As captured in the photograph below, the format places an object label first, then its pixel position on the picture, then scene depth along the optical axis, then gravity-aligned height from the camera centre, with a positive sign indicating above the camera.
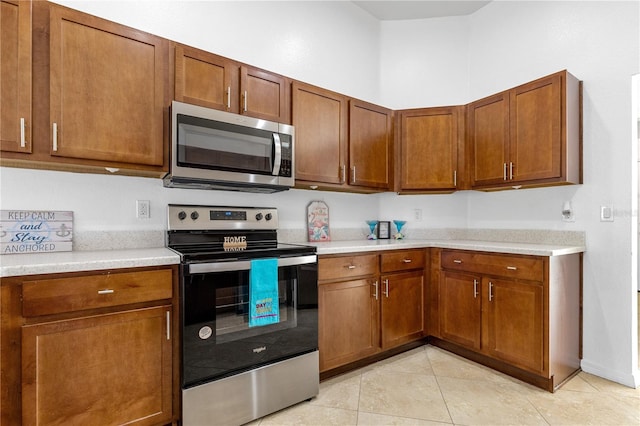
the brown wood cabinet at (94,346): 1.36 -0.62
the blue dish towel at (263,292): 1.86 -0.47
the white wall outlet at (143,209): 2.14 +0.02
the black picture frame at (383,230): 3.35 -0.18
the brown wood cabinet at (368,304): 2.29 -0.71
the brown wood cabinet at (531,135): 2.35 +0.62
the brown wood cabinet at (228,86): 2.03 +0.86
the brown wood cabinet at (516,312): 2.17 -0.74
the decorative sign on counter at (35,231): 1.75 -0.11
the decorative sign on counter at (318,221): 2.91 -0.08
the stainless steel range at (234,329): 1.70 -0.67
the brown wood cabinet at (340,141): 2.54 +0.61
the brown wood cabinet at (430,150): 3.06 +0.61
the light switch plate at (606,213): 2.34 +0.00
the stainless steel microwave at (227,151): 1.93 +0.40
